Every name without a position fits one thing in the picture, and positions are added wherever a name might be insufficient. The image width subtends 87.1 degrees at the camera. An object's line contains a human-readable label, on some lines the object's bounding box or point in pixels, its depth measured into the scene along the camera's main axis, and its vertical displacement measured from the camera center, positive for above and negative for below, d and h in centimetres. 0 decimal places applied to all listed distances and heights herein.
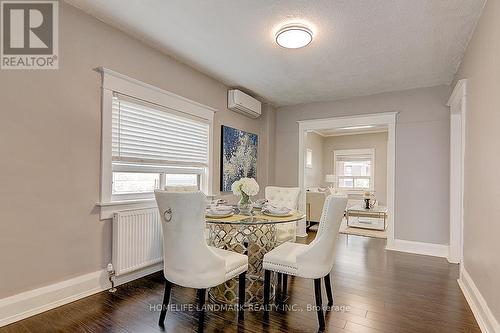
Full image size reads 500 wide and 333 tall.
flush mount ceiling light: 254 +131
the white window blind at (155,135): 281 +37
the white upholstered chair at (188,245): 178 -56
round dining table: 239 -81
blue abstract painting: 429 +19
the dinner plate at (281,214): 247 -45
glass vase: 274 -40
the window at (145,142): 267 +28
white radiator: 265 -81
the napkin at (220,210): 240 -41
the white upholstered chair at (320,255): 201 -68
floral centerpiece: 267 -25
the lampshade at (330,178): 859 -35
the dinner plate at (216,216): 234 -45
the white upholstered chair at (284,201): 327 -48
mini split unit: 435 +109
